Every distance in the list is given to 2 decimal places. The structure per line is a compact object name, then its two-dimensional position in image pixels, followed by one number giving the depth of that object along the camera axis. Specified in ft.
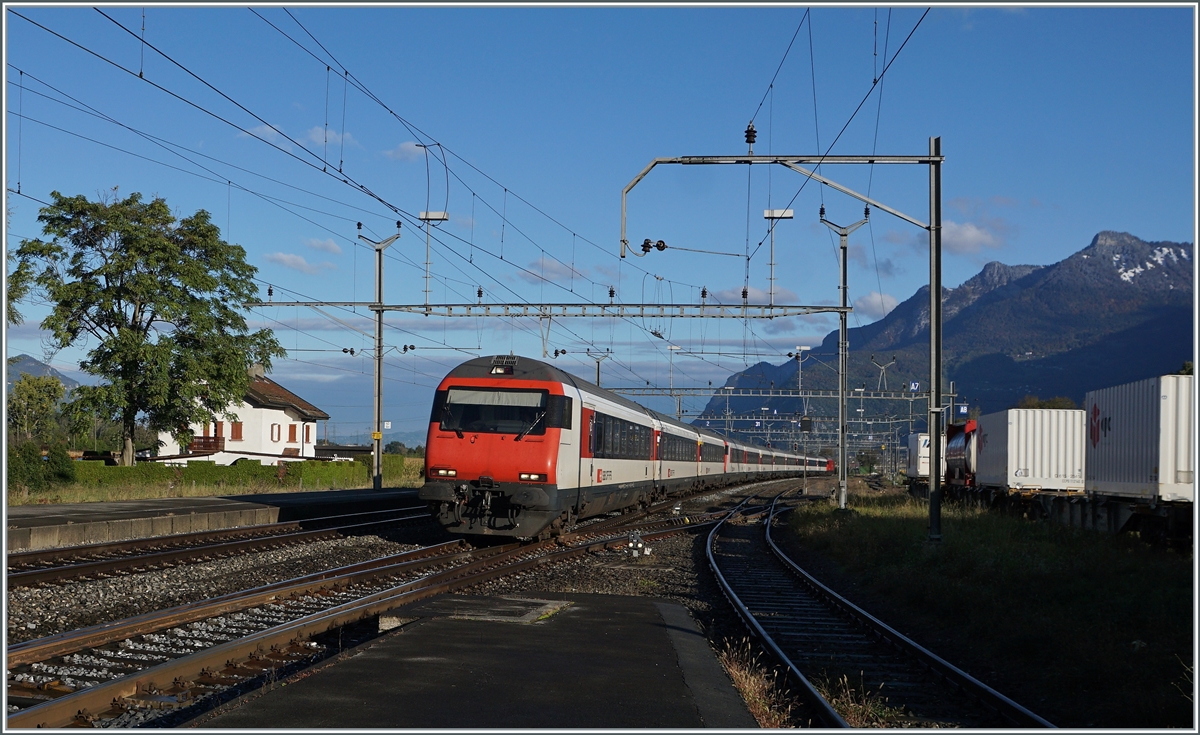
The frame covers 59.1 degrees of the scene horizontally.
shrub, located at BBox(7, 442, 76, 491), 110.93
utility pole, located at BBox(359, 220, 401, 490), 125.48
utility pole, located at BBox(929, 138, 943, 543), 62.49
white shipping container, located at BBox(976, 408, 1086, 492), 95.66
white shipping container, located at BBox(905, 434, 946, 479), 168.04
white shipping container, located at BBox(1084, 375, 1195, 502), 60.23
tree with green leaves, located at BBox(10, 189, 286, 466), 135.33
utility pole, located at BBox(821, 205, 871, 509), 103.55
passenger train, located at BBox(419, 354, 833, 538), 65.00
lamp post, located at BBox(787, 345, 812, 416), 165.51
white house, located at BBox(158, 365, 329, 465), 216.13
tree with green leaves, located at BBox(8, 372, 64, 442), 226.38
